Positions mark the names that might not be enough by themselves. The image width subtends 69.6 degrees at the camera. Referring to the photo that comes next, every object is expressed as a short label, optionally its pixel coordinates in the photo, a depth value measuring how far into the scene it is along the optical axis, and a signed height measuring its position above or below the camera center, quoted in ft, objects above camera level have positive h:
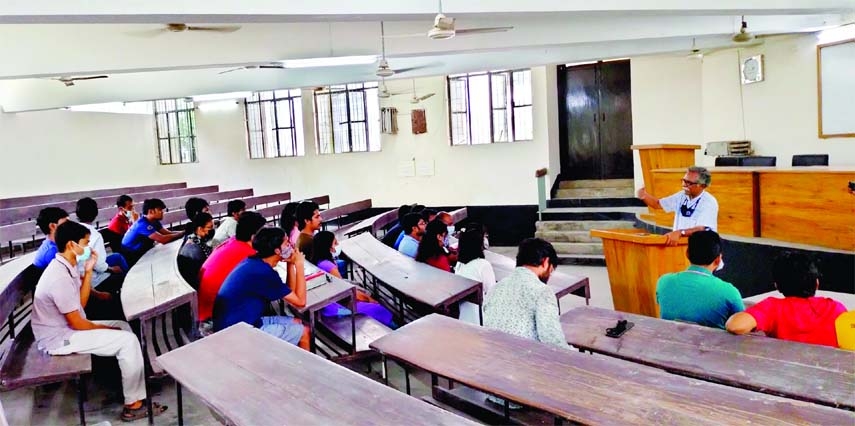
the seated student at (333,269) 14.77 -2.52
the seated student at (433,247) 16.51 -2.16
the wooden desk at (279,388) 6.18 -2.40
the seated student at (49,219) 15.61 -0.77
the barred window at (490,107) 33.24 +3.09
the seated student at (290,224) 18.46 -1.50
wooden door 34.19 +2.01
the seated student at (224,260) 13.58 -1.82
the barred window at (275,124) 39.63 +3.40
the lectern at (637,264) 14.64 -2.72
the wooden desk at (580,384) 5.71 -2.42
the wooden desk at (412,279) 12.36 -2.52
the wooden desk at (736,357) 6.66 -2.57
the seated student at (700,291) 9.42 -2.20
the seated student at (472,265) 14.21 -2.36
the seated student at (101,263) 16.07 -2.18
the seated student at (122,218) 20.95 -1.13
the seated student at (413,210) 19.65 -1.47
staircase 29.12 -2.91
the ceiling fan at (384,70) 19.35 +3.11
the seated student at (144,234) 19.84 -1.65
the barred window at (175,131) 43.62 +3.64
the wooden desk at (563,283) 14.67 -3.08
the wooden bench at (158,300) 11.12 -2.19
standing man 15.56 -1.41
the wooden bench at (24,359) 10.28 -3.05
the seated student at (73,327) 11.09 -2.55
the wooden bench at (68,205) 26.08 -0.82
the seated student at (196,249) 15.34 -1.89
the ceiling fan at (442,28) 14.32 +3.21
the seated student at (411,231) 18.30 -1.97
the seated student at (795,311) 8.25 -2.27
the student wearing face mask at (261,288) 11.59 -2.11
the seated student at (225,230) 19.45 -1.63
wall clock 26.21 +3.37
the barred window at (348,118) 36.99 +3.27
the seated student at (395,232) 21.44 -2.24
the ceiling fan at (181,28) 20.47 +5.17
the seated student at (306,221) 17.74 -1.38
